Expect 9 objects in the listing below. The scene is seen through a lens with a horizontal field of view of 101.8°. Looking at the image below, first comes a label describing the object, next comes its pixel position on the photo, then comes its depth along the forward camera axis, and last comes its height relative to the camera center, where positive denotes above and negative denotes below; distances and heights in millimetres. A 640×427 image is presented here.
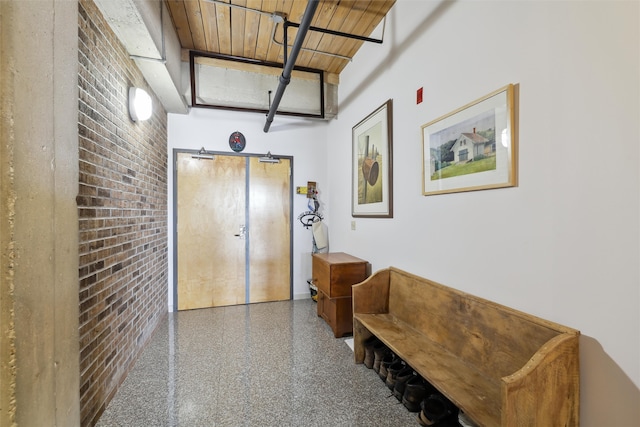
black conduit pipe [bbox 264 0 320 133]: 1828 +1408
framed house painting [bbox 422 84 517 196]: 1396 +397
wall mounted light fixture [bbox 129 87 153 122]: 2260 +969
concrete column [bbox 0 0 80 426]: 770 -6
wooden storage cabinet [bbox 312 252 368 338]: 2803 -830
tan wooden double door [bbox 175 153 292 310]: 3592 -275
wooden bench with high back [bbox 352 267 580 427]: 1049 -774
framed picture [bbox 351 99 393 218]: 2523 +500
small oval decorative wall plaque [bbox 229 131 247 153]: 3697 +1005
